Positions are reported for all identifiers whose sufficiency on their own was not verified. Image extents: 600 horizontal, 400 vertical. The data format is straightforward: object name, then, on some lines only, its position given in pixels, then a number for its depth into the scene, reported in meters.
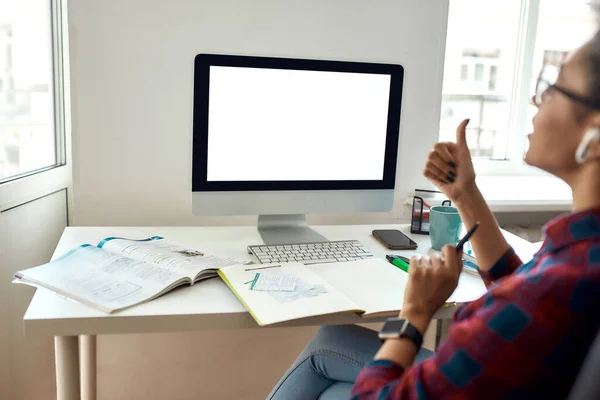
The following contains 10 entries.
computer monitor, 1.37
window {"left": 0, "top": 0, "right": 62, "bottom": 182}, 1.51
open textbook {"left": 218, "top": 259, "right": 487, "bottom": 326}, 1.07
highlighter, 1.33
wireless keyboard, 1.34
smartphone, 1.50
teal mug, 1.47
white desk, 1.00
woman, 0.65
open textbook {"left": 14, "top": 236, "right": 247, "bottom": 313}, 1.08
